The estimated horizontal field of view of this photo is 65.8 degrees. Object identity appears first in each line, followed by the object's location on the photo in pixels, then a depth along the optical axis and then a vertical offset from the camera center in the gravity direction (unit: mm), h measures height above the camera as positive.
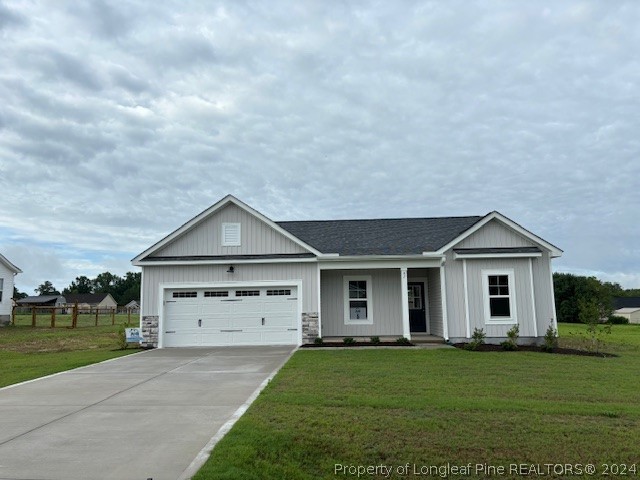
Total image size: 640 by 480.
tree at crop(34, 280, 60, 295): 119312 +6272
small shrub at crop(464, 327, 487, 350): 15695 -1094
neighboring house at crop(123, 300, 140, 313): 72606 +1697
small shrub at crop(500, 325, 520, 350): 16000 -1135
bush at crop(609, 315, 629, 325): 45719 -1674
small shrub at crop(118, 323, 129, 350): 17733 -919
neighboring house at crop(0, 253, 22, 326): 31797 +1817
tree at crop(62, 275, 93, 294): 119750 +6814
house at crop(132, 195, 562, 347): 17266 +1038
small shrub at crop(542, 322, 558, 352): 15694 -1140
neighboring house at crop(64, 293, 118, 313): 82750 +2379
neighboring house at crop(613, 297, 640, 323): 58000 -661
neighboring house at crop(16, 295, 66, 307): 68431 +2127
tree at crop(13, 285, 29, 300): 92750 +4139
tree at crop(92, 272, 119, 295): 120175 +7822
